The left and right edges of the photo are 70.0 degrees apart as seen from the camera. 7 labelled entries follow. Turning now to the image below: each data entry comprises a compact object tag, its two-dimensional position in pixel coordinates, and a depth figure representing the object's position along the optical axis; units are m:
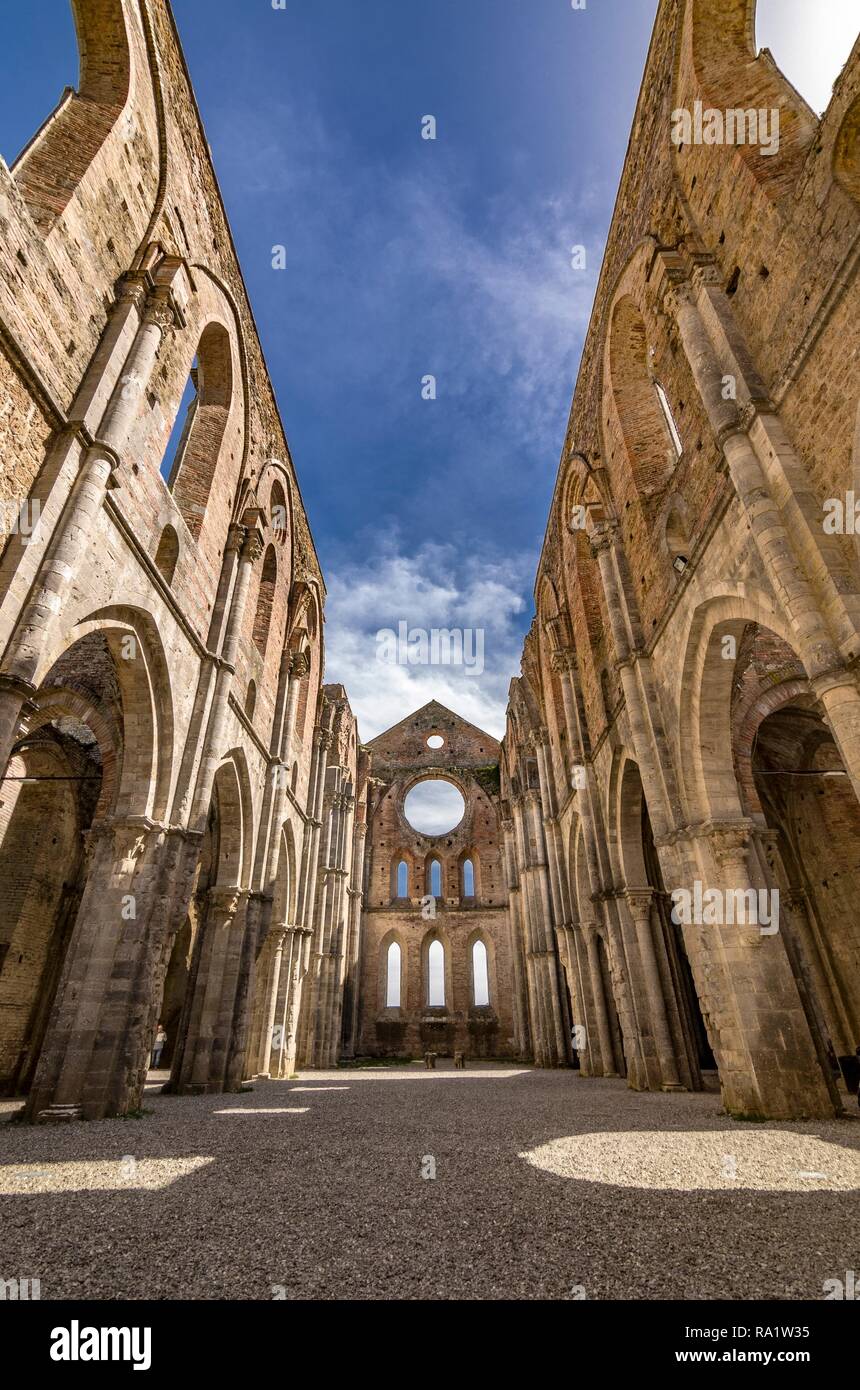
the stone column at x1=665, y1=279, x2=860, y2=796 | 5.70
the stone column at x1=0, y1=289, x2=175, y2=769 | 5.67
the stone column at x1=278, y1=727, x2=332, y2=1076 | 16.85
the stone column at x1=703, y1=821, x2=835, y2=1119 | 7.45
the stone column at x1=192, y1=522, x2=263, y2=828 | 10.33
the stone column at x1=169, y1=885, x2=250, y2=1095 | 11.29
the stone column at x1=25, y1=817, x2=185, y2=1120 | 7.56
